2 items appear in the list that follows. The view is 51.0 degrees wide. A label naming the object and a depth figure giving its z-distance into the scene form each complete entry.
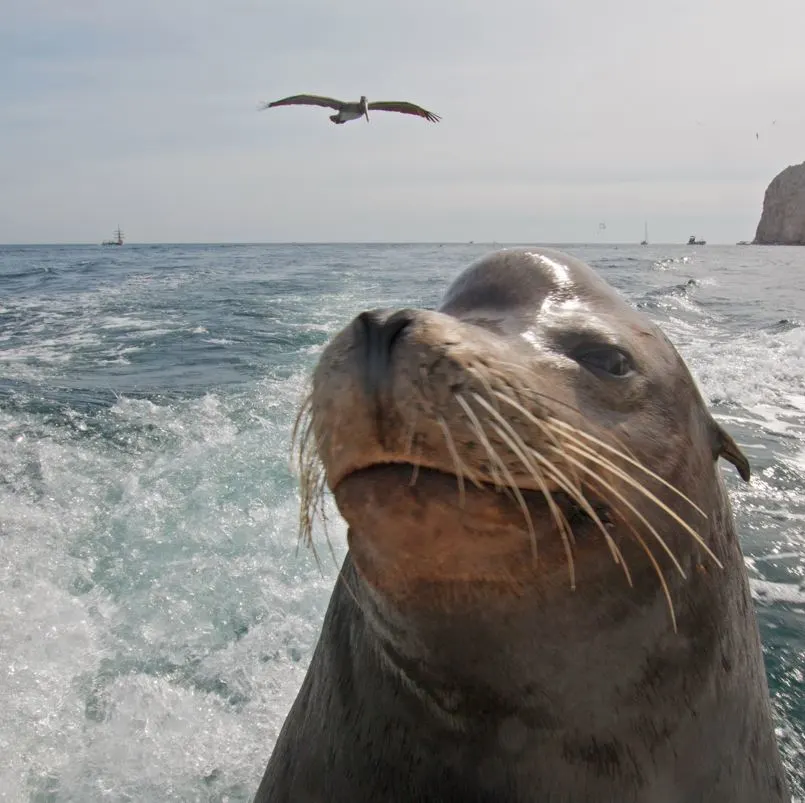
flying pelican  12.97
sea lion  1.45
